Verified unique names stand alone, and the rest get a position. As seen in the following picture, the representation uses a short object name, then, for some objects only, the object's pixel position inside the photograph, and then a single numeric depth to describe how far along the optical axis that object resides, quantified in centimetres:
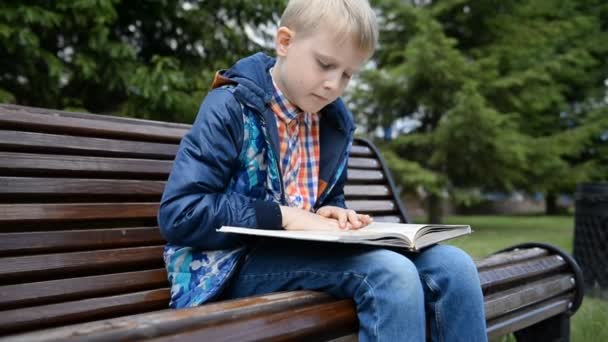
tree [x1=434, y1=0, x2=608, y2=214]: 1127
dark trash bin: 411
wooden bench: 114
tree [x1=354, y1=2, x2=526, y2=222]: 959
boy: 128
